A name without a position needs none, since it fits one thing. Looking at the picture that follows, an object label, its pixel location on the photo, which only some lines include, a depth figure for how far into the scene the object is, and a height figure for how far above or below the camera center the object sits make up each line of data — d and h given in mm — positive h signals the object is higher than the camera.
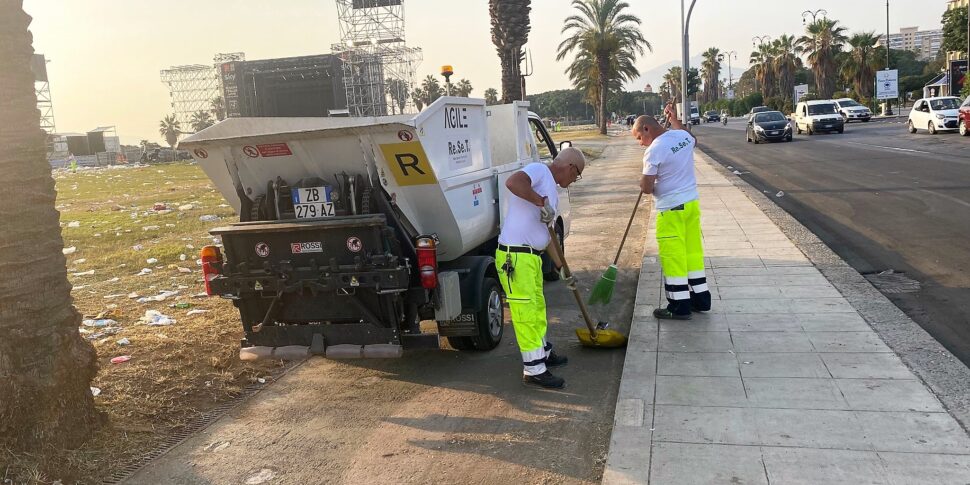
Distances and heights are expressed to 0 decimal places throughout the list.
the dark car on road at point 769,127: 31156 -122
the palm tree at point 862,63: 69312 +5327
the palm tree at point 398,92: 44534 +3996
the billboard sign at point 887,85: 55856 +2376
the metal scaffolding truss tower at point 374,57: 46250 +6521
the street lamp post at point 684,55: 25609 +2806
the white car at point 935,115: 27672 -111
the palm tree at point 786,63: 83875 +7099
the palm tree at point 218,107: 63172 +5363
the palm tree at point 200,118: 82875 +5670
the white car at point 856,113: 45406 +318
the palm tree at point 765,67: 88188 +7120
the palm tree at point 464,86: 94075 +8225
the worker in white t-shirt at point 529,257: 4898 -781
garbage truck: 5066 -572
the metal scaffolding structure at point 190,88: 81562 +9067
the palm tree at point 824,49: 72000 +7142
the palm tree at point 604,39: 44938 +6232
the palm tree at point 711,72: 118312 +9541
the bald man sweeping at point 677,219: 6023 -740
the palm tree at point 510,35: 23047 +3523
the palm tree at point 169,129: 107000 +6646
